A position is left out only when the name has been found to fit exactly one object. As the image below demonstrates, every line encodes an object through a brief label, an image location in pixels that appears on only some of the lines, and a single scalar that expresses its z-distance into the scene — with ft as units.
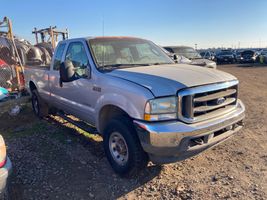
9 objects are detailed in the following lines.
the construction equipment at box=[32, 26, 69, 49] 38.86
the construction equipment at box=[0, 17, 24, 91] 24.21
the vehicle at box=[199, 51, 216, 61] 79.56
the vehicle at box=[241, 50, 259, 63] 78.29
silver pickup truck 7.74
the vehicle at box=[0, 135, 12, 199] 6.65
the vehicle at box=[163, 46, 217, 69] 34.53
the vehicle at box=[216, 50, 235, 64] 82.00
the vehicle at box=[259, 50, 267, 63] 73.11
